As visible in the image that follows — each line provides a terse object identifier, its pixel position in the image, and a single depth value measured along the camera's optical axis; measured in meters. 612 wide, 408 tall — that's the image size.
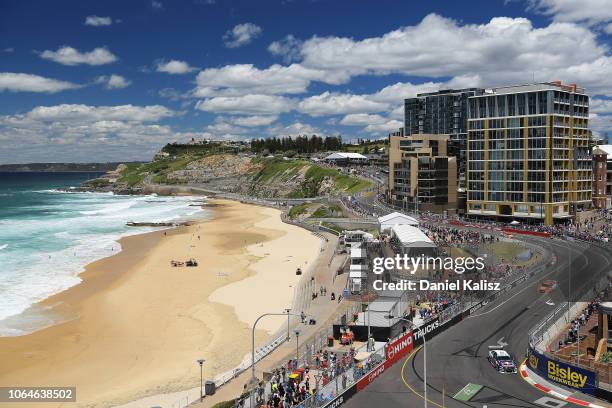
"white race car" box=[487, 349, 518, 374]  29.00
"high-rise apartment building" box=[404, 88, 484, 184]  181.12
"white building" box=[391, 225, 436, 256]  48.53
